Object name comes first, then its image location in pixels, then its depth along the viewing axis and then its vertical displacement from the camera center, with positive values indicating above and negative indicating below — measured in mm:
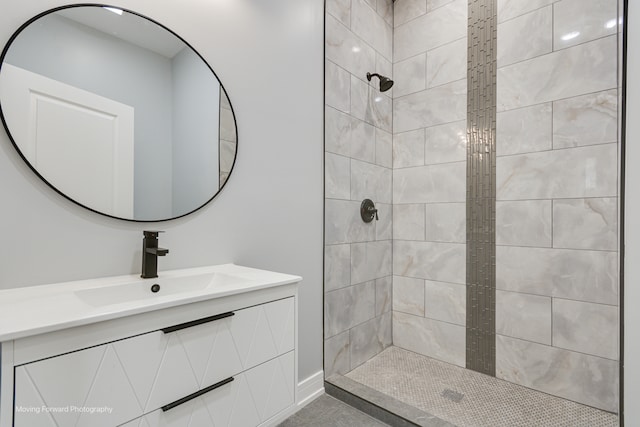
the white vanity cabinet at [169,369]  709 -418
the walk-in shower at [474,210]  1773 +56
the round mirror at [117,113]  1035 +390
